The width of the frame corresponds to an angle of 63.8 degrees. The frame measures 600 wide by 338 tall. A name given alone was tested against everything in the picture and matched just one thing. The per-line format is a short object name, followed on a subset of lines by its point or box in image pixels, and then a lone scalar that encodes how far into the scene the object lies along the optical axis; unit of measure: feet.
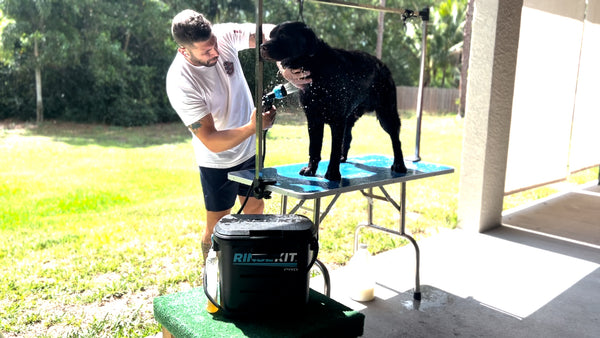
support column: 11.75
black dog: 6.27
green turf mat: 5.22
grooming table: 6.38
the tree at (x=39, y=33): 36.29
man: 6.70
